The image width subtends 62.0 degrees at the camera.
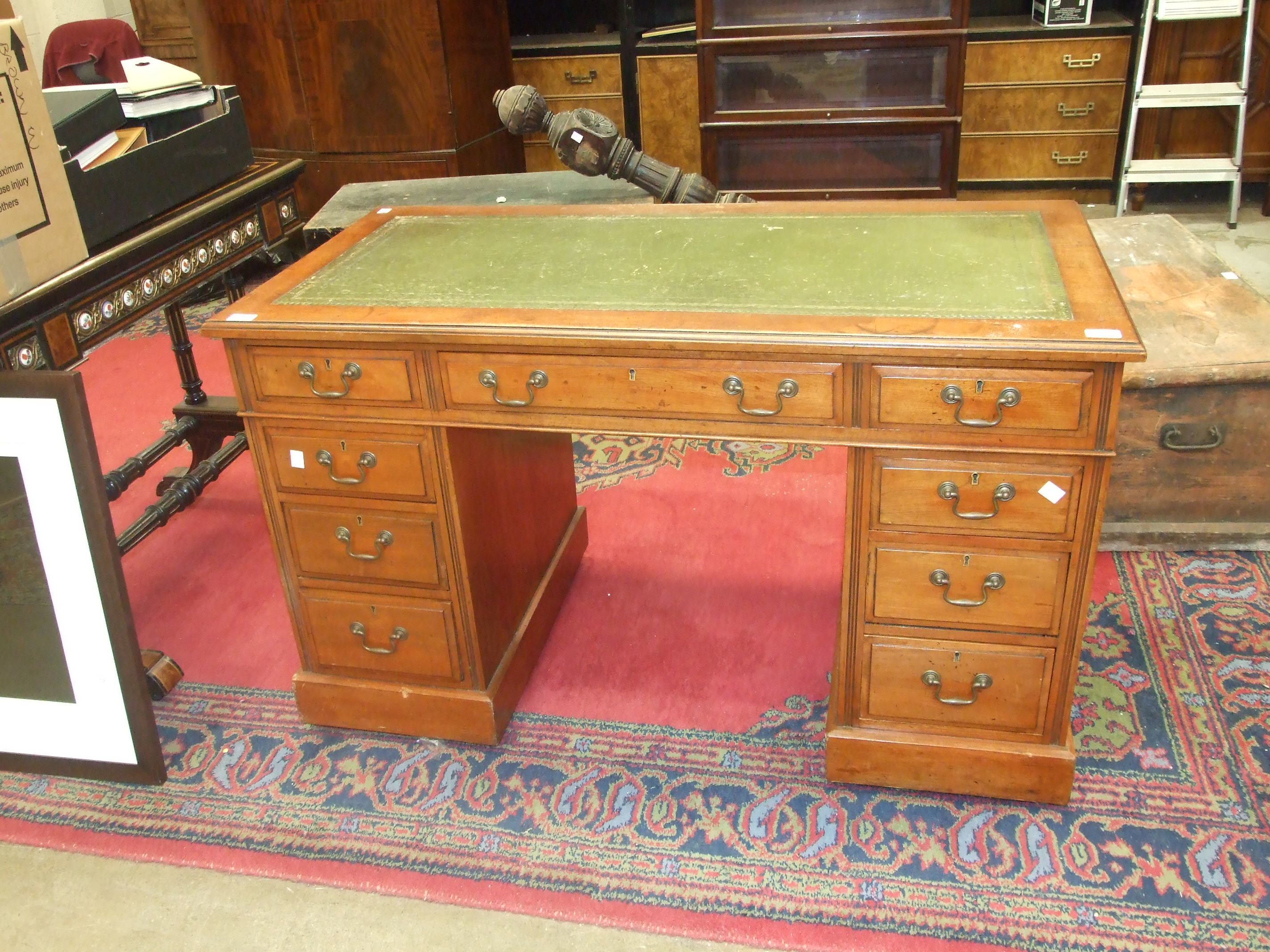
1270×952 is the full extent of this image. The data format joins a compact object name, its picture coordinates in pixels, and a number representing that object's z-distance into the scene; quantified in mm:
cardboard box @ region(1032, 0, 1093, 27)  4848
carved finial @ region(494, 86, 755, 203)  2795
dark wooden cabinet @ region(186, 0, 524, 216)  4727
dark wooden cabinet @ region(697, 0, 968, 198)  4500
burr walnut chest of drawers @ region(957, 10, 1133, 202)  4891
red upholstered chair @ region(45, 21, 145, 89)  5105
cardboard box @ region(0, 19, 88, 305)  1824
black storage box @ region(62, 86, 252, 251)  2232
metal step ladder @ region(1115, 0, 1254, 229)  4484
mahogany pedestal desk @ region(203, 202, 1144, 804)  1673
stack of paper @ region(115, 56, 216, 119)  2484
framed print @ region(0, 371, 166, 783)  1423
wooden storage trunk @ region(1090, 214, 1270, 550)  2449
